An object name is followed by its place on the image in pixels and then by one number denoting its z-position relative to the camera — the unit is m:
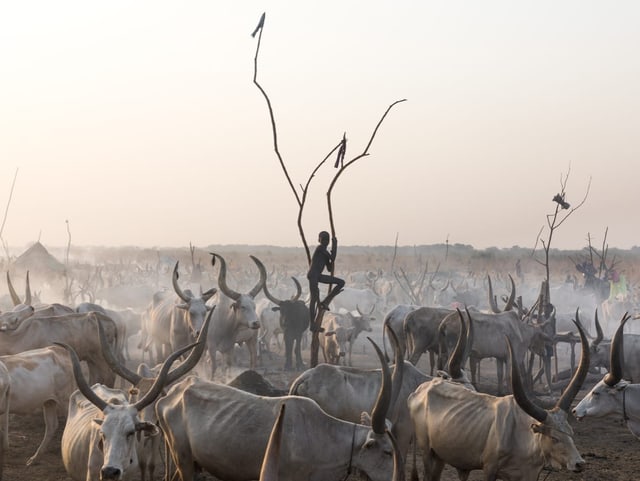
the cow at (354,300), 36.06
